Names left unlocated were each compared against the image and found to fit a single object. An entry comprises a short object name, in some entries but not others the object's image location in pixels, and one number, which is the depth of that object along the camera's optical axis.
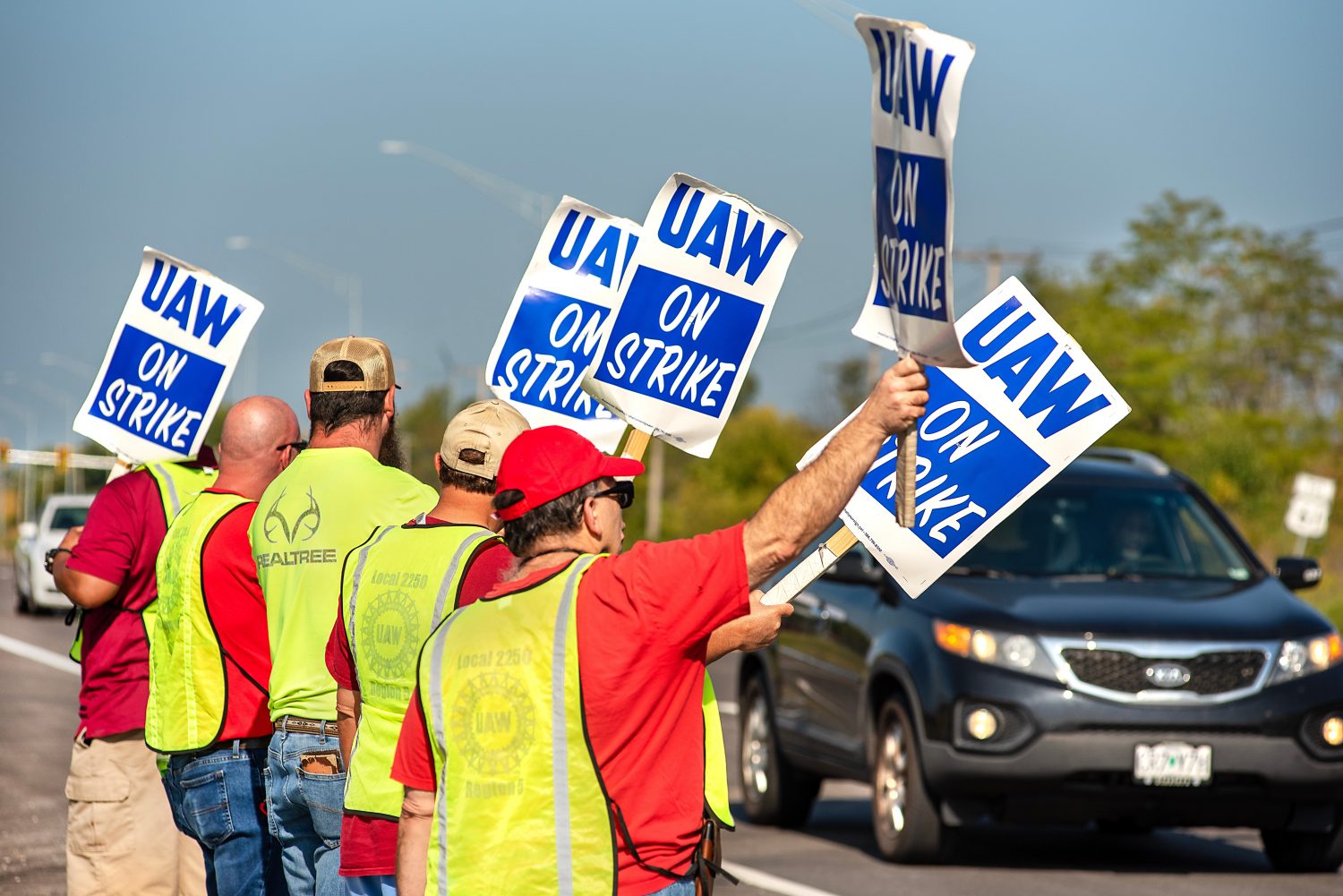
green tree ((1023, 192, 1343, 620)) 101.56
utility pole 77.56
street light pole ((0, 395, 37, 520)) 196.95
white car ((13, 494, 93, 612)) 57.12
